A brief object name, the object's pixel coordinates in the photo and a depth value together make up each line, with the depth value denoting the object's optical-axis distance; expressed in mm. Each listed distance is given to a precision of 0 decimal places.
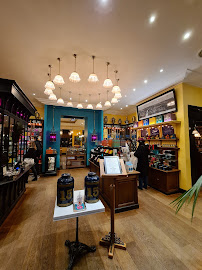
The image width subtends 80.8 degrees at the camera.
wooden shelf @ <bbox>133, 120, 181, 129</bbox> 4059
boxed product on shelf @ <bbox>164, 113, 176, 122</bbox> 4176
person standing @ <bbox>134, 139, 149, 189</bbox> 4035
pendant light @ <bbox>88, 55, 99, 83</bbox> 2982
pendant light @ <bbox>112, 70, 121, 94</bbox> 3508
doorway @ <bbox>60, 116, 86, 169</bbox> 7633
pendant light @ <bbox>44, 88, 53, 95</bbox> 3582
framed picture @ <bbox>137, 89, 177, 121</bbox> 4305
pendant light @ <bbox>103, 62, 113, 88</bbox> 3182
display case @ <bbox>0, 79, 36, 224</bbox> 2596
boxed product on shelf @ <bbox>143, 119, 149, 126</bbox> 5355
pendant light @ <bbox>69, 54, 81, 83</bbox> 2908
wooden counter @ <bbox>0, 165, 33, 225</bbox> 2473
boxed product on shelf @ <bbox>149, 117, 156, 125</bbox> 4975
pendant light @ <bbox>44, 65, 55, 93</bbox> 3297
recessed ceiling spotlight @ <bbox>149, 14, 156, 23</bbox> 2109
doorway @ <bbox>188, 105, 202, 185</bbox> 4156
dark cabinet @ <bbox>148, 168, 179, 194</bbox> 3840
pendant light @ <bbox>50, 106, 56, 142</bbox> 6680
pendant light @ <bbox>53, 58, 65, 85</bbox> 3011
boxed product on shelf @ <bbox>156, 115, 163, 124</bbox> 4585
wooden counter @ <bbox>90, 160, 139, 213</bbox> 2826
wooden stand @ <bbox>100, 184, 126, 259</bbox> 1805
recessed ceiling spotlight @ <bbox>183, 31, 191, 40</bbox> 2410
